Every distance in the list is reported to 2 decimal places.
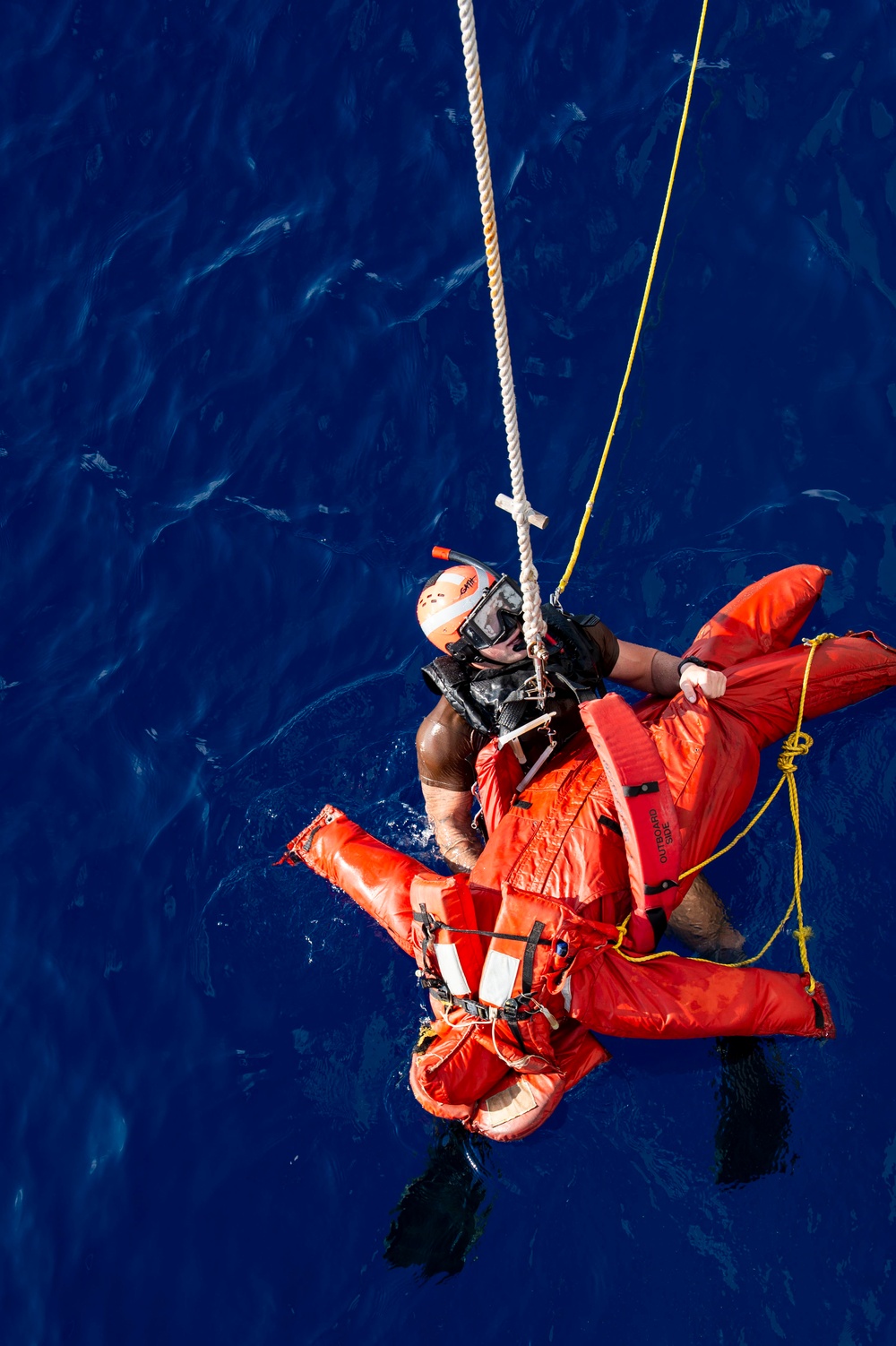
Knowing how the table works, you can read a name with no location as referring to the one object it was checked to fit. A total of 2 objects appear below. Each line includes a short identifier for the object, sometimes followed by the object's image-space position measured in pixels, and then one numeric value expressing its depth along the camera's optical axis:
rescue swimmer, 5.20
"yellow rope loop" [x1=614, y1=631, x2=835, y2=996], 5.03
